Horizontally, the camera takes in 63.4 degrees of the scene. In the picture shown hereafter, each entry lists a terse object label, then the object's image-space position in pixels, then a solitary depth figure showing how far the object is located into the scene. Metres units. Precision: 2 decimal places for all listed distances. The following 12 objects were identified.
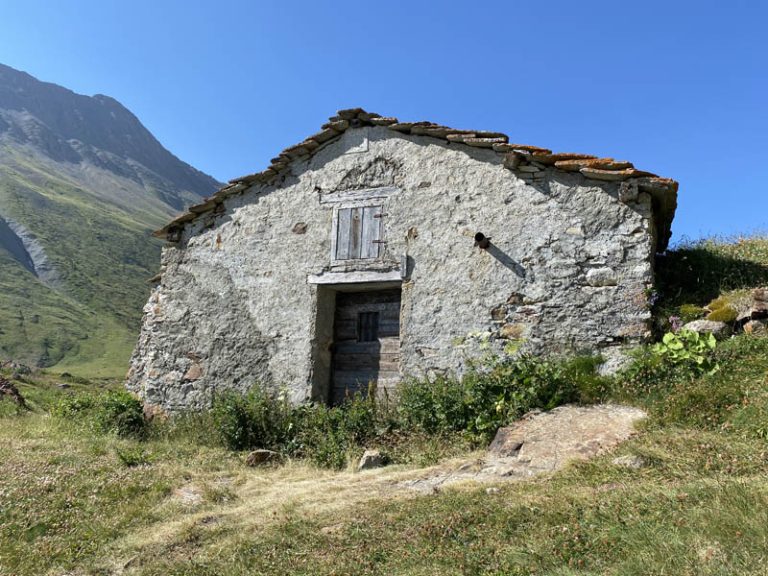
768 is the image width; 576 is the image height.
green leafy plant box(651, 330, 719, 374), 6.24
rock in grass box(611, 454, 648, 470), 4.63
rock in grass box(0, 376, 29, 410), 11.64
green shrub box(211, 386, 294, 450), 8.02
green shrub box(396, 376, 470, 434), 7.03
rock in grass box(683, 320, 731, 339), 6.95
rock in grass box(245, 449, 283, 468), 7.26
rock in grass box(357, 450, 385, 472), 6.57
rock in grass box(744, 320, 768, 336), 6.79
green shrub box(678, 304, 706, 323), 7.27
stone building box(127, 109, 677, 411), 7.56
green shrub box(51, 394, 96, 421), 9.77
